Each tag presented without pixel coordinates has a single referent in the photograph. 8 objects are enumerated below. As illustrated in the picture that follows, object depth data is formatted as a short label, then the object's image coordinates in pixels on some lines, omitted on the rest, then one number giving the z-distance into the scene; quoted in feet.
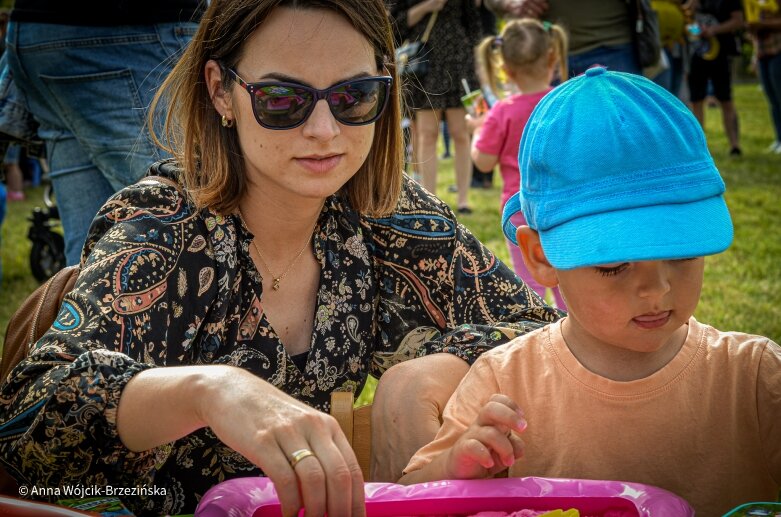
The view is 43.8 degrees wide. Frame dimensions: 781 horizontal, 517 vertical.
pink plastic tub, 4.88
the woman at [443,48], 26.84
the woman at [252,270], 5.82
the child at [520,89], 16.75
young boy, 4.99
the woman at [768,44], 35.06
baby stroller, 10.81
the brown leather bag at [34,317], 6.94
